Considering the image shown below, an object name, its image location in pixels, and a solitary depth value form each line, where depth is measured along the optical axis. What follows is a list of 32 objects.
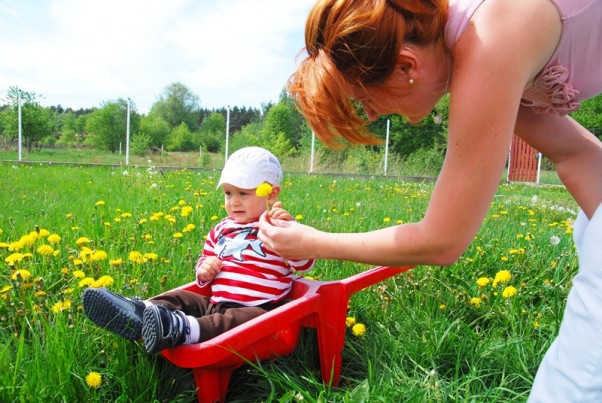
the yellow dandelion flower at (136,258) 2.03
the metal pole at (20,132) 11.73
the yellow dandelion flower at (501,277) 1.94
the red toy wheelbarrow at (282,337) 1.40
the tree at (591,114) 18.27
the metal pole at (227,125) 13.24
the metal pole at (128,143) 12.27
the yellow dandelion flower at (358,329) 1.76
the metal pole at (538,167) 16.03
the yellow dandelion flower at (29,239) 2.06
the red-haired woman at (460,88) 0.93
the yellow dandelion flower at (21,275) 1.73
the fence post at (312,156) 13.82
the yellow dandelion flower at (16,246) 1.94
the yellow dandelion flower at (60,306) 1.60
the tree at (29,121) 13.26
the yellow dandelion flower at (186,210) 2.85
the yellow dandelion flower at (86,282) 1.75
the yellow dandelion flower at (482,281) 1.98
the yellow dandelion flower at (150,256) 2.07
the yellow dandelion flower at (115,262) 1.93
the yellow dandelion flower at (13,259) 1.82
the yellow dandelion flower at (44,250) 2.02
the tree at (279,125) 17.38
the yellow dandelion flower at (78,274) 1.84
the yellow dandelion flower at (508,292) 1.88
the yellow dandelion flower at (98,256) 1.97
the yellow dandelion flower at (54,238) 2.11
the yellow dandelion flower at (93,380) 1.34
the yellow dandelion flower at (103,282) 1.77
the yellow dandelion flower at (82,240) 2.16
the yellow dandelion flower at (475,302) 1.99
